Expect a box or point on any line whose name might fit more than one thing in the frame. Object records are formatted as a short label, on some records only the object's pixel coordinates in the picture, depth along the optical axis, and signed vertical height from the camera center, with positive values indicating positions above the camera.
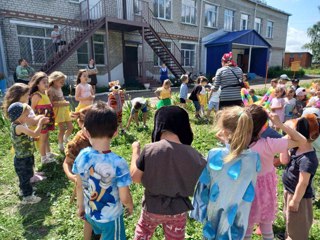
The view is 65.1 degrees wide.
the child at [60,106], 4.42 -0.77
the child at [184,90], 7.65 -0.81
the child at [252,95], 7.29 -0.88
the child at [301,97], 5.87 -0.77
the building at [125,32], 11.41 +1.80
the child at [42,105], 3.97 -0.67
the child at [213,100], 7.27 -1.03
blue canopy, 20.33 +1.73
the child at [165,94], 6.67 -0.79
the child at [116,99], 5.73 -0.80
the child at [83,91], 5.12 -0.55
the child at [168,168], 1.71 -0.70
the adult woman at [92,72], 11.45 -0.39
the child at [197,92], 7.64 -0.84
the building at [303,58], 44.41 +1.20
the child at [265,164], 1.96 -0.80
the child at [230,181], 1.73 -0.82
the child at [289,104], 5.53 -0.85
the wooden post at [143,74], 14.70 -0.61
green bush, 25.75 -0.78
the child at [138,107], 6.35 -1.09
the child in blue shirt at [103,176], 1.75 -0.78
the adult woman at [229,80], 5.02 -0.31
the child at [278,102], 5.39 -0.79
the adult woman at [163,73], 14.41 -0.52
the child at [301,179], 2.14 -1.00
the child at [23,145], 2.94 -1.01
